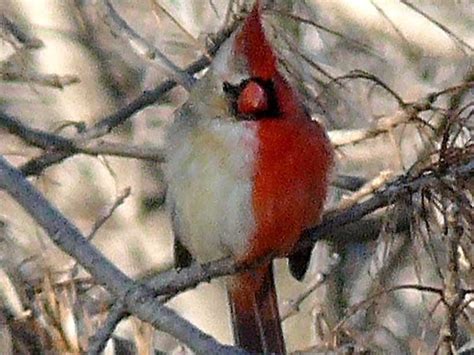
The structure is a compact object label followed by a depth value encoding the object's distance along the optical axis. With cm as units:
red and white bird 524
